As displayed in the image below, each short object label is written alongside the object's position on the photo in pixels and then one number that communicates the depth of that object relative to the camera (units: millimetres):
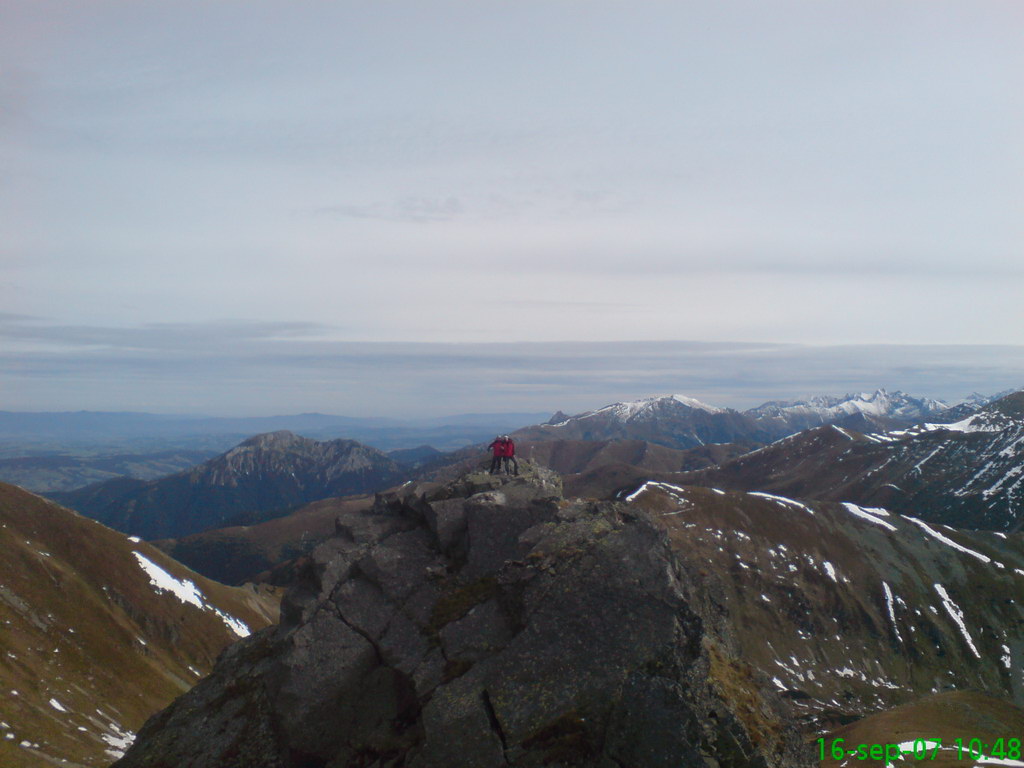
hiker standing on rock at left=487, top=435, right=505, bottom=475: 35250
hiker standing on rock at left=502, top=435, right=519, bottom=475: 35406
